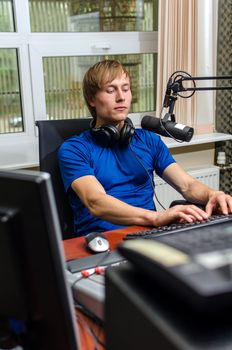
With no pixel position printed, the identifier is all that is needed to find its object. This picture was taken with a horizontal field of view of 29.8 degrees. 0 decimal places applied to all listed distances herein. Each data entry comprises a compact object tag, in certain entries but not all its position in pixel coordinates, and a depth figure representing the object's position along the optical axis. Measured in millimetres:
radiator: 2615
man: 1664
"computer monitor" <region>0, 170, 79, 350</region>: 586
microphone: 1404
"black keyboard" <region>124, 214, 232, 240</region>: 1247
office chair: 1814
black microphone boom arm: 1446
